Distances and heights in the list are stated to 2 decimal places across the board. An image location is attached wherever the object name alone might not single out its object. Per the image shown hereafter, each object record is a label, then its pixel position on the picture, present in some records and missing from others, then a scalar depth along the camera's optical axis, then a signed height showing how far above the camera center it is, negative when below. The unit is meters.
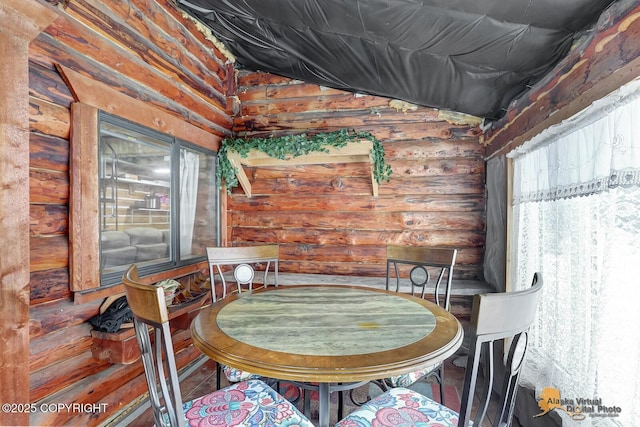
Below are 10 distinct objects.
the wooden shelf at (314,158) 2.81 +0.56
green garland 2.83 +0.67
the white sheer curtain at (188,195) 2.76 +0.15
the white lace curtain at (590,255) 1.17 -0.20
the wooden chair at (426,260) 1.82 -0.35
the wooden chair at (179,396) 0.92 -0.81
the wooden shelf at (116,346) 1.80 -0.85
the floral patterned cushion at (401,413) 1.14 -0.82
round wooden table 0.94 -0.49
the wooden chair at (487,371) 0.84 -0.50
